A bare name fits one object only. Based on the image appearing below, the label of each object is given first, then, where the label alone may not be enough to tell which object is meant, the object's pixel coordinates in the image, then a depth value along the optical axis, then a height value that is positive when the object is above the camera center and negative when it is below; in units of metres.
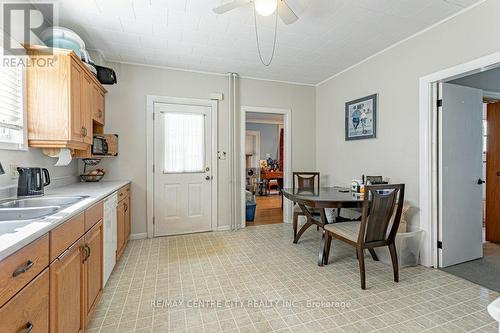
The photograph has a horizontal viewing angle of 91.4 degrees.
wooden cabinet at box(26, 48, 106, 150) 1.96 +0.55
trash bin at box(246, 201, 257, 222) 4.39 -0.81
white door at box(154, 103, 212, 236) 3.62 -0.05
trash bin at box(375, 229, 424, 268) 2.54 -0.87
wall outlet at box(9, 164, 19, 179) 1.86 -0.04
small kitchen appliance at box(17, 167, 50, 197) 1.85 -0.12
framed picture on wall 3.27 +0.68
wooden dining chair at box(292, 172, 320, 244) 3.32 -0.31
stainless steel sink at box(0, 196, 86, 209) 1.68 -0.26
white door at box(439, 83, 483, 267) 2.57 -0.10
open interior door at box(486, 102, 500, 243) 3.27 -0.12
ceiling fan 1.75 +1.21
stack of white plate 2.23 +1.18
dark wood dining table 2.45 -0.35
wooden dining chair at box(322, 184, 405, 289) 2.12 -0.52
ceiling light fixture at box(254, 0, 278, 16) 1.74 +1.15
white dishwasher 2.10 -0.63
